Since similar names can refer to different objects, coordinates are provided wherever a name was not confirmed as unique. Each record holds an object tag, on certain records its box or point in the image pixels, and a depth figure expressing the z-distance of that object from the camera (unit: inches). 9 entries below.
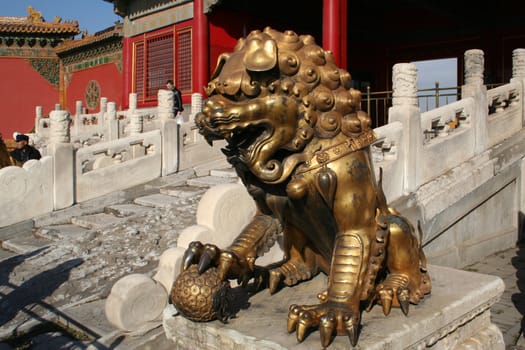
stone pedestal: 70.8
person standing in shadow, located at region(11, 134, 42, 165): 303.0
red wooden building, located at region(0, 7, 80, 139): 845.8
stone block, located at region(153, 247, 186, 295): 128.4
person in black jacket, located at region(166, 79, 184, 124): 381.7
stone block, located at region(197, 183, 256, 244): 136.2
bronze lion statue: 71.5
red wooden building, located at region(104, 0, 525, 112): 492.4
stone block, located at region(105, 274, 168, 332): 119.6
